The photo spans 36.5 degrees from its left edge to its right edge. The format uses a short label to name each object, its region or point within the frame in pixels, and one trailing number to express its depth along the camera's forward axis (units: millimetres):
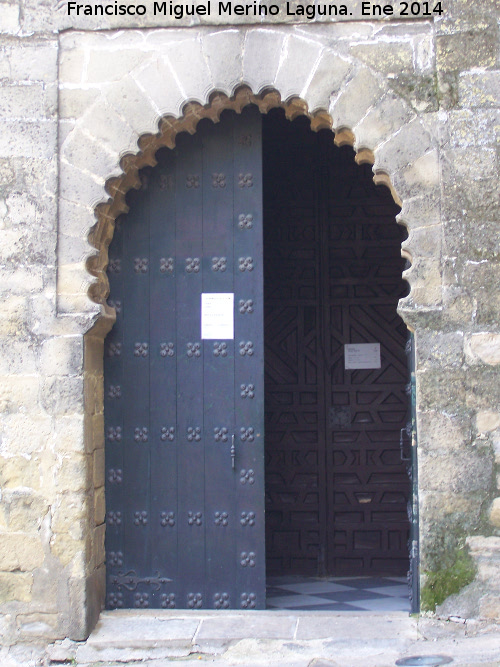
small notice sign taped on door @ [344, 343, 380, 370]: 5867
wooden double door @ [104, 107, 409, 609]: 4250
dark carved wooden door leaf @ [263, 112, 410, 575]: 5762
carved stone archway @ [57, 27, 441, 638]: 4008
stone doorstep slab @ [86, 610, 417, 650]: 3863
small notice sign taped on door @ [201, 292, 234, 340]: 4312
